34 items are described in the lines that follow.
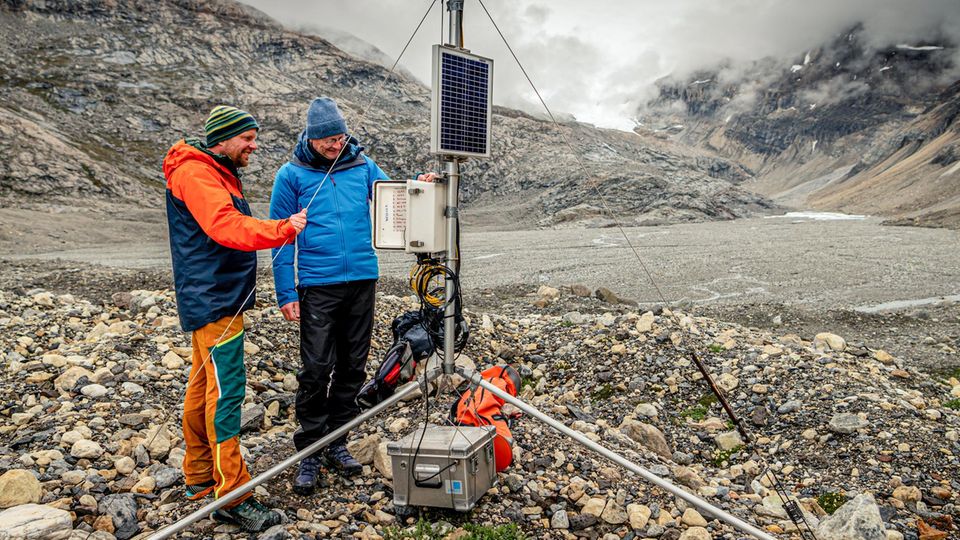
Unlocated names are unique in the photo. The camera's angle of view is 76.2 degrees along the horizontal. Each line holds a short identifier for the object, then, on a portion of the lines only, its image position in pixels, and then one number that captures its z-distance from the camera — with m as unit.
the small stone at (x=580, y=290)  13.52
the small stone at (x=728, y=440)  5.40
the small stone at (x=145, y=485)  3.78
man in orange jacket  3.20
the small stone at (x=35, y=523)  3.03
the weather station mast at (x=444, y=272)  3.44
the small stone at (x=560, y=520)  3.59
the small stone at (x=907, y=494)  4.37
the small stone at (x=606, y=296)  13.11
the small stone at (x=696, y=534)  3.47
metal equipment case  3.40
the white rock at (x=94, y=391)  4.95
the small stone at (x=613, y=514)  3.65
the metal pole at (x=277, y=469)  3.06
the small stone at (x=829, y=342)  7.70
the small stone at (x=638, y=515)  3.63
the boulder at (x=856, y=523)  3.62
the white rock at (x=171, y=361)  5.73
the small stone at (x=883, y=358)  7.36
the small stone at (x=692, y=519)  3.67
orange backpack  3.98
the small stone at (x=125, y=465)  3.98
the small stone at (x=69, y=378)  5.10
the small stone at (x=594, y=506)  3.71
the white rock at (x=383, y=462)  4.03
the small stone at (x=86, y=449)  4.05
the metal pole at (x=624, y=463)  3.21
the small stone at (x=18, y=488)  3.48
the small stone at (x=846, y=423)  5.25
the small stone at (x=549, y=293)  12.91
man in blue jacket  3.83
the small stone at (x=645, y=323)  7.62
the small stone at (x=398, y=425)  4.75
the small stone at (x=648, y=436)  5.26
